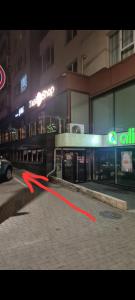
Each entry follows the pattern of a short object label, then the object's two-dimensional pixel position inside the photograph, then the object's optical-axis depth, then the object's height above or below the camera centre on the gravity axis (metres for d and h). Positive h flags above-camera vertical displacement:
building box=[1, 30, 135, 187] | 10.98 +2.49
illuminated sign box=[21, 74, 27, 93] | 25.02 +8.62
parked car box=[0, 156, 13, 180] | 12.56 -1.38
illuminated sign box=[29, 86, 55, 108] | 15.28 +4.53
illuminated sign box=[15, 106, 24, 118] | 25.23 +4.92
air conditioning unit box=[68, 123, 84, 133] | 12.51 +1.33
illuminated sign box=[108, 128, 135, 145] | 9.55 +0.55
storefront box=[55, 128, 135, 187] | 10.79 -0.62
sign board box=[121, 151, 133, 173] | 10.80 -0.74
